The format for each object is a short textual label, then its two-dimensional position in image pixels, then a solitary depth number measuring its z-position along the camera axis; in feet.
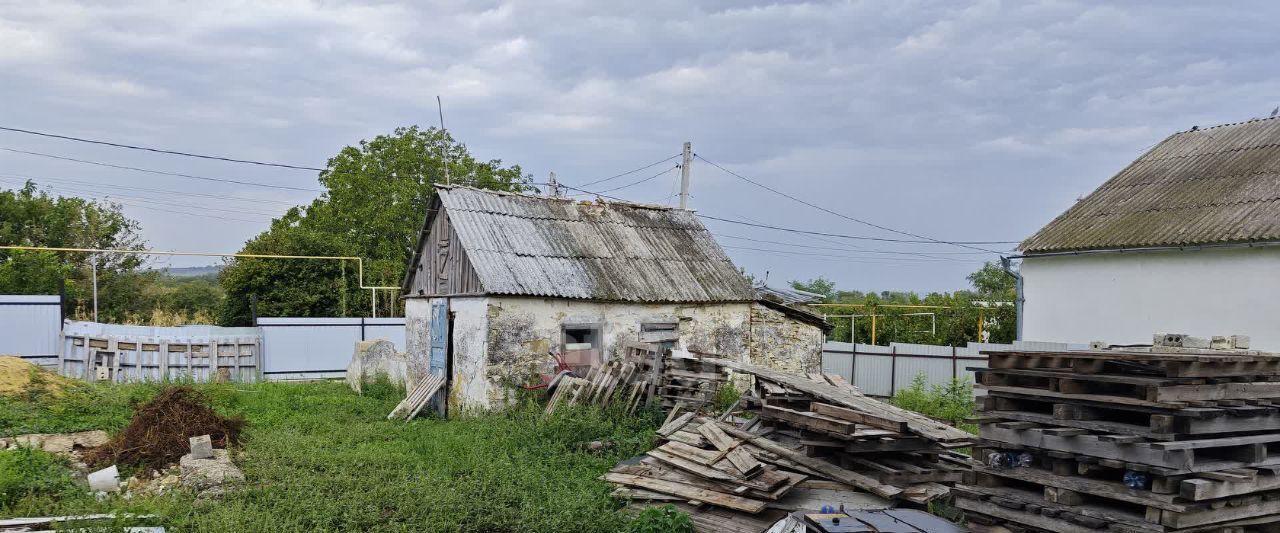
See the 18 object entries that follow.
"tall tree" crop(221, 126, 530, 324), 88.17
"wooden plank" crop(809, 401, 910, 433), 28.60
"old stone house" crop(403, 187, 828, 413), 46.39
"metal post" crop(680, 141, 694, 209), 73.05
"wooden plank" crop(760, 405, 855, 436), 28.63
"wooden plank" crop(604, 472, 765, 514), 27.61
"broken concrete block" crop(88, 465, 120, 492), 28.81
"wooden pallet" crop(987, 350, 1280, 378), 22.07
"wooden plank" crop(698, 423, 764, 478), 29.91
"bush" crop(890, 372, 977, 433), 51.01
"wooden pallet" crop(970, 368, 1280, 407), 21.98
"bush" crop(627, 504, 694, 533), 27.17
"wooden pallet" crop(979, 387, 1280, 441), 22.07
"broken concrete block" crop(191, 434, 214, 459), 31.45
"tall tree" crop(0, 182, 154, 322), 92.17
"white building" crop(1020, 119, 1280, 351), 44.52
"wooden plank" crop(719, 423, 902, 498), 28.07
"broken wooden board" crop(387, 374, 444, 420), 47.01
